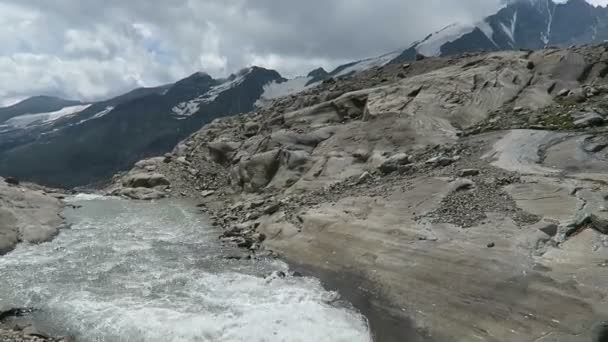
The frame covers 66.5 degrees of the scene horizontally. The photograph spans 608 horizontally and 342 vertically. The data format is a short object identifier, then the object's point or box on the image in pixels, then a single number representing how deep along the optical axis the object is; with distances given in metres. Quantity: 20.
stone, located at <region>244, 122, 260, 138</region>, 68.22
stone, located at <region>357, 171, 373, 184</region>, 36.18
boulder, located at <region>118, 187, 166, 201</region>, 54.31
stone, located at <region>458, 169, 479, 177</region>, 29.59
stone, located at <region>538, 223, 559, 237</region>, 21.14
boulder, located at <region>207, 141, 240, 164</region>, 62.64
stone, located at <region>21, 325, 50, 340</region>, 17.80
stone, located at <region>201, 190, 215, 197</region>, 54.56
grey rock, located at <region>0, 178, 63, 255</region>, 31.31
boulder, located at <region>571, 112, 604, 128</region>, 34.66
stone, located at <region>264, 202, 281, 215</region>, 36.65
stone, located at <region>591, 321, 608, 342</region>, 15.21
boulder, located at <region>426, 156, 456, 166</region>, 33.66
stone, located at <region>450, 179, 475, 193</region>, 27.69
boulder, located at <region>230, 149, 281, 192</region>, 48.56
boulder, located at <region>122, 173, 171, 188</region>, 59.06
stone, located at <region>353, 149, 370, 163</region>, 41.34
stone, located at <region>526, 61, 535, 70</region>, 51.17
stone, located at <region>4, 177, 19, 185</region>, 51.61
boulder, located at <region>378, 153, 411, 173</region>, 36.03
